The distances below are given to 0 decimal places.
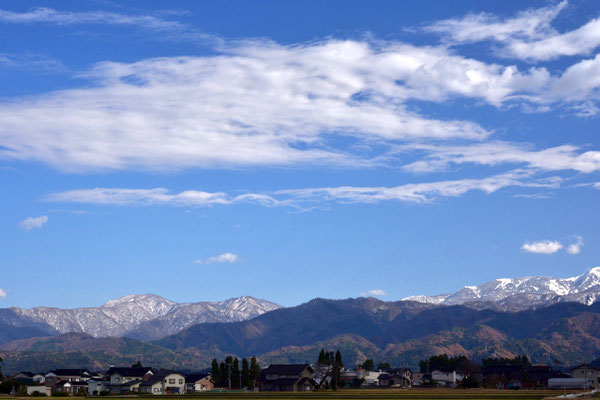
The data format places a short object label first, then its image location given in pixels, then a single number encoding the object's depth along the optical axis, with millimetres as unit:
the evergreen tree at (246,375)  169912
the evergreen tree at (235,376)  173250
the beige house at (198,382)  176625
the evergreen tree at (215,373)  178875
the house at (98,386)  166250
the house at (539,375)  169600
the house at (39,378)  185375
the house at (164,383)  163750
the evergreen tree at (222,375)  178250
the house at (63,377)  174500
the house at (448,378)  192250
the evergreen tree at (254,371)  169125
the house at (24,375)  189225
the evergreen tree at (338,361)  165325
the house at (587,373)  161125
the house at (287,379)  159125
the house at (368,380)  187238
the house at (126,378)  165000
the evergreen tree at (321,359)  169025
